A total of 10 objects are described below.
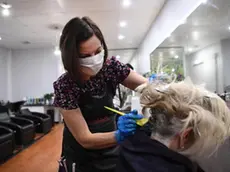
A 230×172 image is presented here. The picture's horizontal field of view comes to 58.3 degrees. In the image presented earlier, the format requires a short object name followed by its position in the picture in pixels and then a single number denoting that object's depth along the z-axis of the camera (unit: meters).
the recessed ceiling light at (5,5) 3.64
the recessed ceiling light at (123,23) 4.75
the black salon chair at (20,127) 4.24
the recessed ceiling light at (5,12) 3.91
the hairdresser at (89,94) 0.98
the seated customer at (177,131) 0.68
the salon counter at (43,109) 6.91
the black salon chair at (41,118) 5.38
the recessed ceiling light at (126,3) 3.68
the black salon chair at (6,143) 3.46
